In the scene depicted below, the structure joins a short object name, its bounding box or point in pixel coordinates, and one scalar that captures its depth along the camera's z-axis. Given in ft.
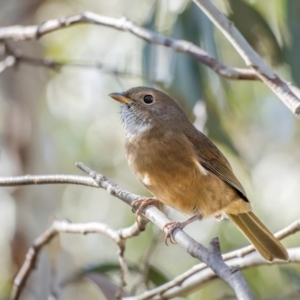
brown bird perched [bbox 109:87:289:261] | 26.68
